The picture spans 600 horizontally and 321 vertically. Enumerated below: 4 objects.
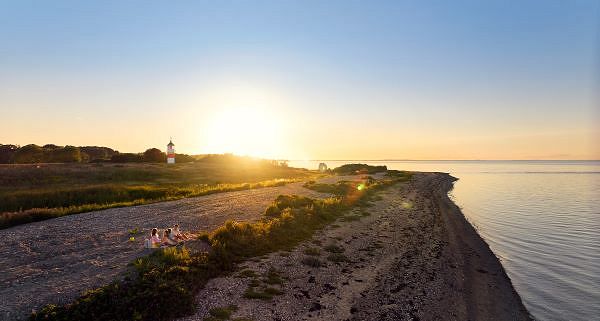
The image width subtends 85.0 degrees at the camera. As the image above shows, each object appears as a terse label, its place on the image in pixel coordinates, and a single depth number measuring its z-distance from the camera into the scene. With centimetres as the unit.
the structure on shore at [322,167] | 12732
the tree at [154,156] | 10492
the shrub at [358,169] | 11606
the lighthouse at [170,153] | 9875
